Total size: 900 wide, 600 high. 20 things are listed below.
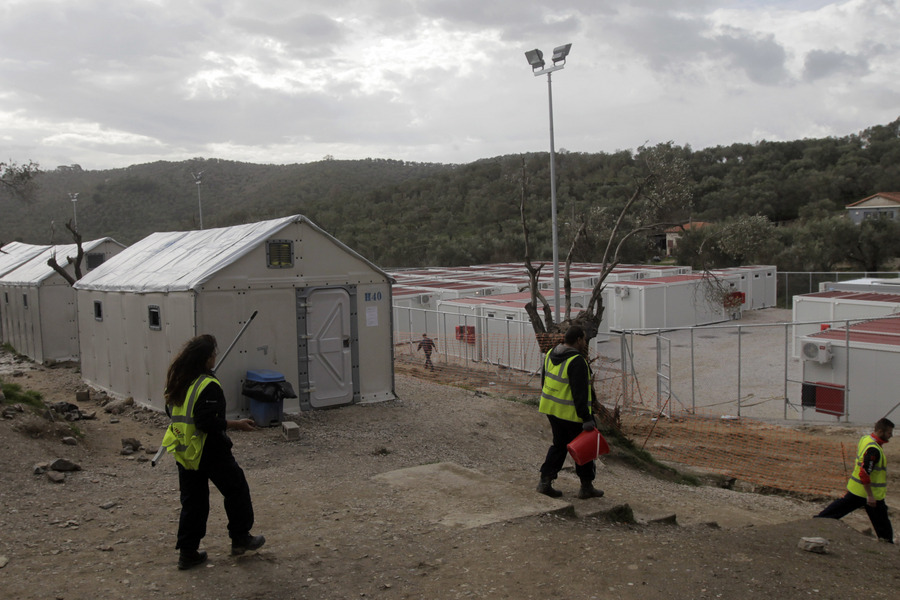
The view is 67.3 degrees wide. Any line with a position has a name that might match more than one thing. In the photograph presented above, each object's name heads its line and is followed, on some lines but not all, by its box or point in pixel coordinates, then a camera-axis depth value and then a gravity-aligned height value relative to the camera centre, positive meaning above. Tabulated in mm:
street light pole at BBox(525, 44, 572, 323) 15023 +4348
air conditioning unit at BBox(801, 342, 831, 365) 13633 -2069
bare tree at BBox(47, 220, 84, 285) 15256 +32
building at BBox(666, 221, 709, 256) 48244 +1179
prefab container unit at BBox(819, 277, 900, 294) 22609 -1272
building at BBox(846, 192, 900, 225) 50156 +3312
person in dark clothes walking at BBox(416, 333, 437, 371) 18141 -2437
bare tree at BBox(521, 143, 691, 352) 10764 +627
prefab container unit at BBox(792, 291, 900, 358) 18875 -1664
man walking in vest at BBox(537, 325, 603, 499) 5684 -1257
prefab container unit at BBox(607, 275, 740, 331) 26953 -2045
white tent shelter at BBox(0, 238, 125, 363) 16281 -996
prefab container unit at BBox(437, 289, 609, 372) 19312 -2309
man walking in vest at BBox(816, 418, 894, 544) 6297 -2208
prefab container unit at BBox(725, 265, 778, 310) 34750 -1853
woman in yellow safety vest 4273 -1164
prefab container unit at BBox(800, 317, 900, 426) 13133 -2542
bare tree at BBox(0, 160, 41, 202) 19562 +2558
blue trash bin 9297 -1832
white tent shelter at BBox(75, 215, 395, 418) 9609 -773
